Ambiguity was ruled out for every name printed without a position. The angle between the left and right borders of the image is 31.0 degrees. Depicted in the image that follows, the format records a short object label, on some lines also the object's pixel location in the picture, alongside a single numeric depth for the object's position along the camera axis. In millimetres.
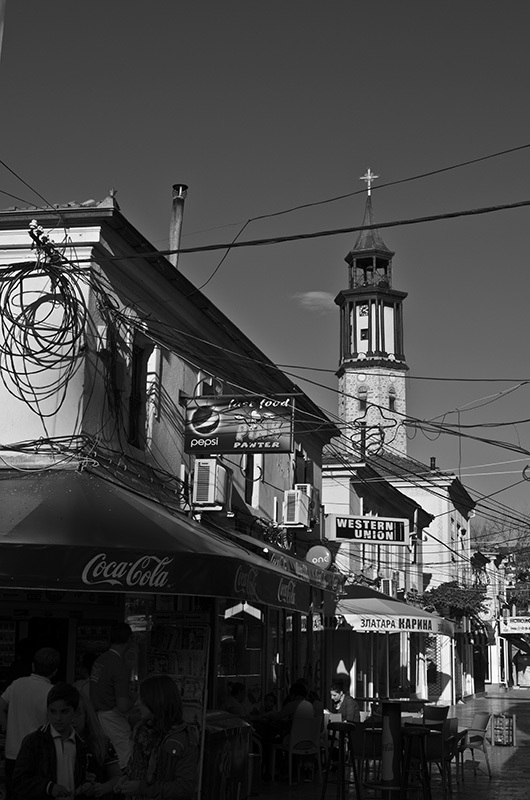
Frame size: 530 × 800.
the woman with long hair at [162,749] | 5383
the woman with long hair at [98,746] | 6082
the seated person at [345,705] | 15164
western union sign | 21625
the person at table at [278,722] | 13711
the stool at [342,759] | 11250
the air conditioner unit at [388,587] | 32706
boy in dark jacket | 5391
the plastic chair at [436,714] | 13914
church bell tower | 69188
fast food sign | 13704
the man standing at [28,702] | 7188
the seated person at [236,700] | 12992
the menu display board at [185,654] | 9875
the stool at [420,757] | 11258
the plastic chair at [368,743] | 12367
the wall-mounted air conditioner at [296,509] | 19438
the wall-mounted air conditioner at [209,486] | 14734
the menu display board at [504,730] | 18609
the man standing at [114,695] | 8820
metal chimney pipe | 18797
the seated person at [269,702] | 15695
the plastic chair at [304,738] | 13156
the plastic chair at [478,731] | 14859
